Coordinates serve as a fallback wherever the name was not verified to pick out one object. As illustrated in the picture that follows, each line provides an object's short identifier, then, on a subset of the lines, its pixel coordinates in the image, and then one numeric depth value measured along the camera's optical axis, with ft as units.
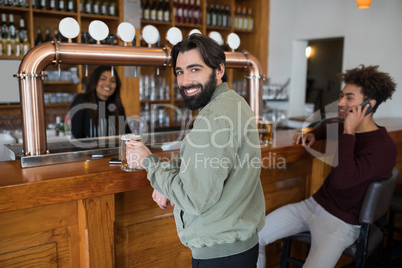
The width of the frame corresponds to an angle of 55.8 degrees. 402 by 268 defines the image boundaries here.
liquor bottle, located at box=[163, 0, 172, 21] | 15.05
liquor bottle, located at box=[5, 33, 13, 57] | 12.57
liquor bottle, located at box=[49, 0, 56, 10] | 13.01
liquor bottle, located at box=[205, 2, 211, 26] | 16.38
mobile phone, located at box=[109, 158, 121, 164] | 5.09
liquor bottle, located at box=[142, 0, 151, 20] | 14.57
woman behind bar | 9.07
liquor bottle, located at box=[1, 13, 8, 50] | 12.48
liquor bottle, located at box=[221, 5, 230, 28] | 16.60
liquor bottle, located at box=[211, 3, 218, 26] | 16.40
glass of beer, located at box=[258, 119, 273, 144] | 6.77
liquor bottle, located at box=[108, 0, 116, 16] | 13.84
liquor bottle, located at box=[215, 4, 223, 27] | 16.51
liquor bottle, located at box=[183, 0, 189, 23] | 15.62
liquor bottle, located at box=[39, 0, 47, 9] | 12.79
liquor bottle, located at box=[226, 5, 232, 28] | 16.76
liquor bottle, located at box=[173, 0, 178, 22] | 15.29
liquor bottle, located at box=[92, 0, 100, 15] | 13.65
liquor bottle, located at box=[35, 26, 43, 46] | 13.25
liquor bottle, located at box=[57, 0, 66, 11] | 13.15
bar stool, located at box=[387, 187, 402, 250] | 7.78
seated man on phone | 5.85
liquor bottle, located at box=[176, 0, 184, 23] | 15.48
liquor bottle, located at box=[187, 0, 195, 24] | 15.79
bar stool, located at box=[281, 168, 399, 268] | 5.72
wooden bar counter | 4.30
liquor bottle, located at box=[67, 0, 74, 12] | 13.28
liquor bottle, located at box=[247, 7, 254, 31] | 17.26
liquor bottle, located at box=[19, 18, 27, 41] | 12.71
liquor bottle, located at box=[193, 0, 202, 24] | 15.89
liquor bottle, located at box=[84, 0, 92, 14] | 13.55
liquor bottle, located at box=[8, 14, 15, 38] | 12.64
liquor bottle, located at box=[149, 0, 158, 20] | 14.71
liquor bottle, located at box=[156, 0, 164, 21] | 14.83
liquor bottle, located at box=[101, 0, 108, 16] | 13.71
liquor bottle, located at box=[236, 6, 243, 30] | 17.11
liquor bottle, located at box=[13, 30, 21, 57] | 12.65
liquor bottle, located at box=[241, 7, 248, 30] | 17.17
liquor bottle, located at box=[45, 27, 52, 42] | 13.57
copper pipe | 4.90
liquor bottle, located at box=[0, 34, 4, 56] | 12.48
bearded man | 3.59
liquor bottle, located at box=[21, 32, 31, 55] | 12.75
